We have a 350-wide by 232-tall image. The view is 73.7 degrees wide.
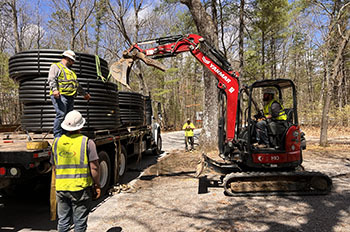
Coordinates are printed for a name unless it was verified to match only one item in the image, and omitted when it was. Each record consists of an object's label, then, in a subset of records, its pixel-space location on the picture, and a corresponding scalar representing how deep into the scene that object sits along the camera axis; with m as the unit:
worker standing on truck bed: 4.02
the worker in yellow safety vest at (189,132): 11.37
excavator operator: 5.17
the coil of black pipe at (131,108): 7.91
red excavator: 5.04
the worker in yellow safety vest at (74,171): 2.74
